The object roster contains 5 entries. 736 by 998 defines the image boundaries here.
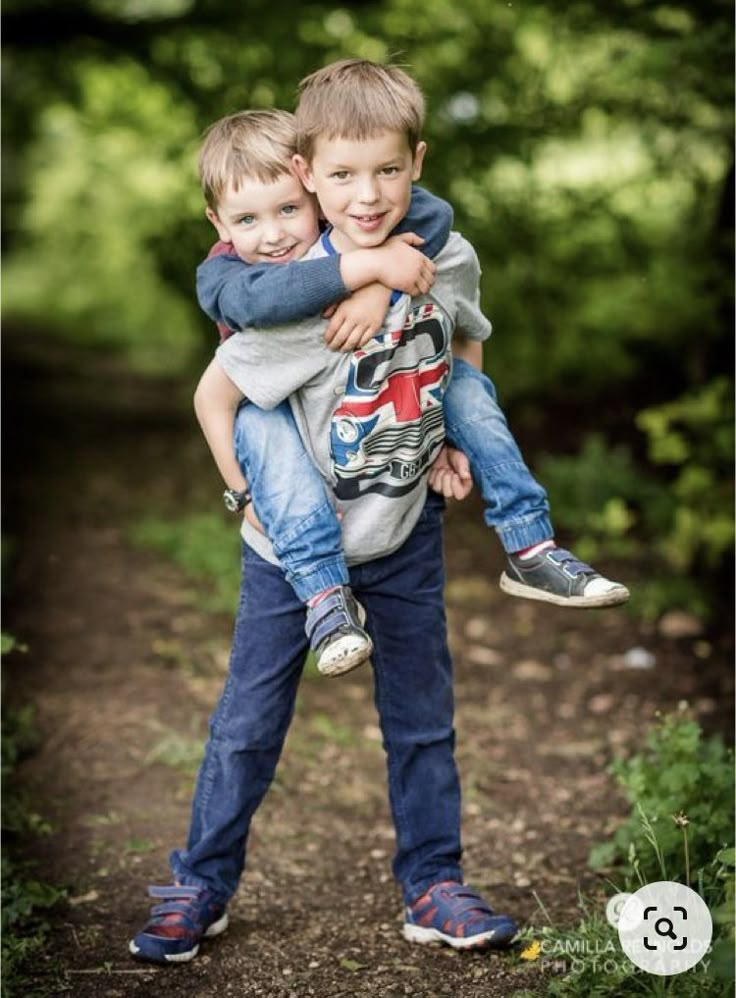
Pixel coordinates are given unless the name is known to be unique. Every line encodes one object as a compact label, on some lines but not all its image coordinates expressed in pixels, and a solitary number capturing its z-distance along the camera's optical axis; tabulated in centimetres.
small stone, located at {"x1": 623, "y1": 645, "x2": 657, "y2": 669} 507
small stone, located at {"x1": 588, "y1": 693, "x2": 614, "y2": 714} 484
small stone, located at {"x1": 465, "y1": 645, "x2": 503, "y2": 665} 530
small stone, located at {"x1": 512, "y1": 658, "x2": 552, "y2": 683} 516
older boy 262
